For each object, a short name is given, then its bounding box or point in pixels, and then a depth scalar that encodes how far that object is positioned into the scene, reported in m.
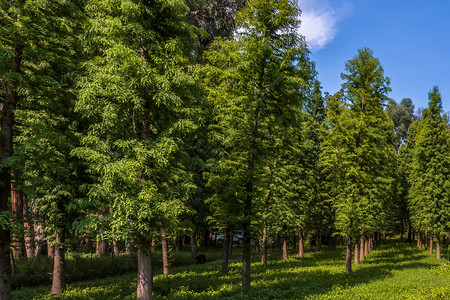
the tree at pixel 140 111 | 8.97
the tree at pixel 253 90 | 12.51
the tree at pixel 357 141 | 18.84
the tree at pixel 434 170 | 28.06
